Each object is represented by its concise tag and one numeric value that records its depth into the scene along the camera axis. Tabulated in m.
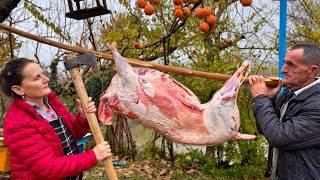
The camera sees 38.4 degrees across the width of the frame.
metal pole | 4.56
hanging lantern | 3.88
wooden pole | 2.77
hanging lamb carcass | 2.73
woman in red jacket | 2.37
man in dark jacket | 2.47
